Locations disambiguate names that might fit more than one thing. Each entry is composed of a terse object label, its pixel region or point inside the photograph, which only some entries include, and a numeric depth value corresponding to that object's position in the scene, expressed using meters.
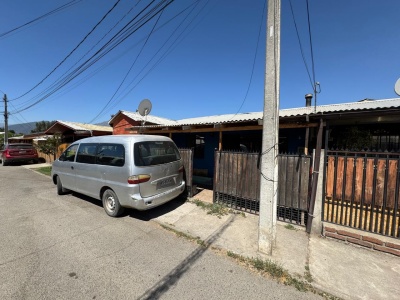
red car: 14.64
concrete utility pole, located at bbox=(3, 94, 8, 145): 23.09
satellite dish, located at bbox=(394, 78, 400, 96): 5.19
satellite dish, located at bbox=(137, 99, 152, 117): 8.56
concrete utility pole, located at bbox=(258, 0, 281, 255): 3.20
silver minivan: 4.24
